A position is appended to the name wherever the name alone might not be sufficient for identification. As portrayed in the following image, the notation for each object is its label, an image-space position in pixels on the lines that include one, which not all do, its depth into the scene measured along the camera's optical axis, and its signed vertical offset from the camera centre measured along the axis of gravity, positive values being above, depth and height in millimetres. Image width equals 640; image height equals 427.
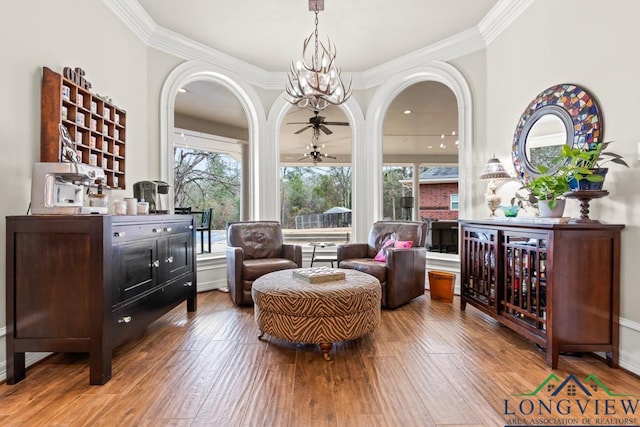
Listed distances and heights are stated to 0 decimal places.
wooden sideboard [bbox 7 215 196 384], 2092 -503
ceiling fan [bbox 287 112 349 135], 4777 +1304
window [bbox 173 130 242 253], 4814 +495
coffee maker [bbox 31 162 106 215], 2168 +150
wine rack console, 2279 -515
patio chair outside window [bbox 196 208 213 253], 4844 -219
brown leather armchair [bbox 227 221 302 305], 3750 -540
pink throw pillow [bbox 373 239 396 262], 4000 -485
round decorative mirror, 2598 +764
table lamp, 3420 +387
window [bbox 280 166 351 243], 5582 +176
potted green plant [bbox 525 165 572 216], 2408 +178
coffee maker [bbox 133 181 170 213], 3262 +182
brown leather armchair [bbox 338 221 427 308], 3674 -577
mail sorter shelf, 2424 +711
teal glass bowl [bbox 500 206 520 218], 3218 +29
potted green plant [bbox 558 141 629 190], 2279 +356
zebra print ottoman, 2461 -750
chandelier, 3068 +1185
